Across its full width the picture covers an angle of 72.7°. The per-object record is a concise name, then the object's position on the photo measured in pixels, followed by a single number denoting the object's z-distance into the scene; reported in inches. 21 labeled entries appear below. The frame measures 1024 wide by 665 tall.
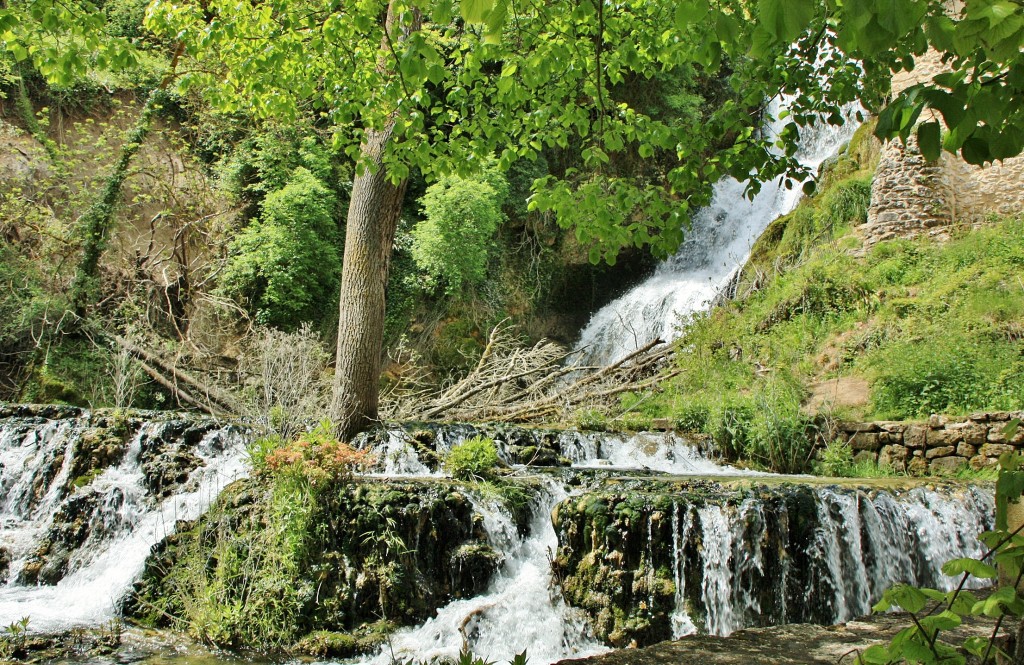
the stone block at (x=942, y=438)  293.1
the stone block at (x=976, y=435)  286.4
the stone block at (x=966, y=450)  287.1
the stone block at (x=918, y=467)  298.5
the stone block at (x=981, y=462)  281.1
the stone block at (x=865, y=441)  317.7
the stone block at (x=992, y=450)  281.7
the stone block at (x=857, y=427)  320.0
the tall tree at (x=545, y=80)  158.7
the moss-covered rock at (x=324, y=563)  198.8
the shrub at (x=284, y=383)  281.7
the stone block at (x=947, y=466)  288.2
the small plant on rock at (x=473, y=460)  247.4
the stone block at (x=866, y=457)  314.2
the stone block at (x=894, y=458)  305.6
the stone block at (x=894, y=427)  309.9
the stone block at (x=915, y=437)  303.3
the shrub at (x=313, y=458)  214.7
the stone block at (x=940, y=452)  293.7
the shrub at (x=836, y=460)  313.3
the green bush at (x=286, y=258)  492.4
